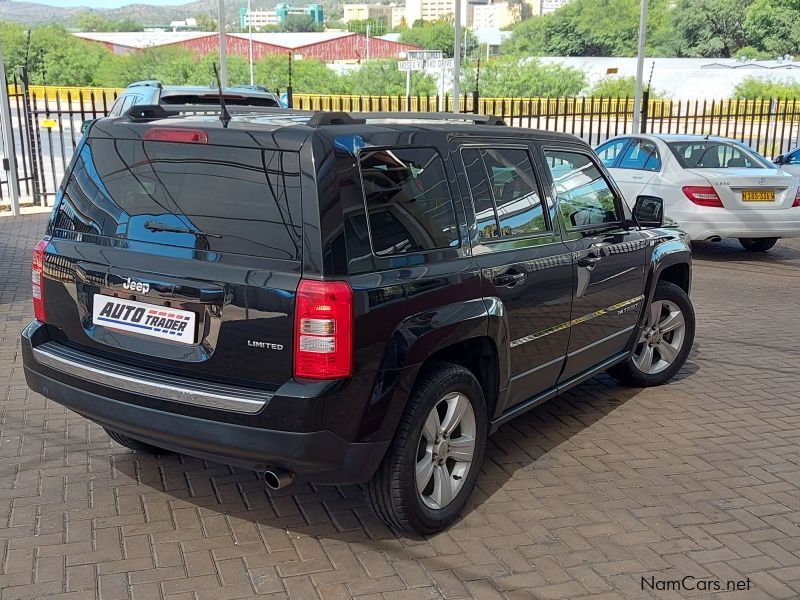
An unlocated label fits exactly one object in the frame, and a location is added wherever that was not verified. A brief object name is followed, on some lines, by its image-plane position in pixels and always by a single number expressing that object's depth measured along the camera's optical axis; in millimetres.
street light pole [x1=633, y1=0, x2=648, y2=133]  18156
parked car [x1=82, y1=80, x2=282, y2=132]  9570
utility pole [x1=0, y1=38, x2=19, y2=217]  13727
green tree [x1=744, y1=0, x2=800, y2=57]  79812
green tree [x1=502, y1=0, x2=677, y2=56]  94688
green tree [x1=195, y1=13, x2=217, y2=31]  174312
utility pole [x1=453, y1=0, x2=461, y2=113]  15867
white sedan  10789
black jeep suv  3324
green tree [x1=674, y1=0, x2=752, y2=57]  85250
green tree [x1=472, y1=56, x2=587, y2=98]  51094
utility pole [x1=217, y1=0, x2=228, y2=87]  16203
